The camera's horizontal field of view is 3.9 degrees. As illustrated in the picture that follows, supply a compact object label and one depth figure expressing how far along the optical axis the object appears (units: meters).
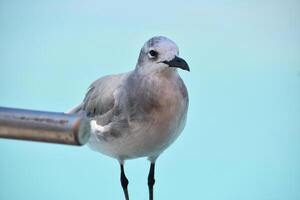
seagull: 6.04
